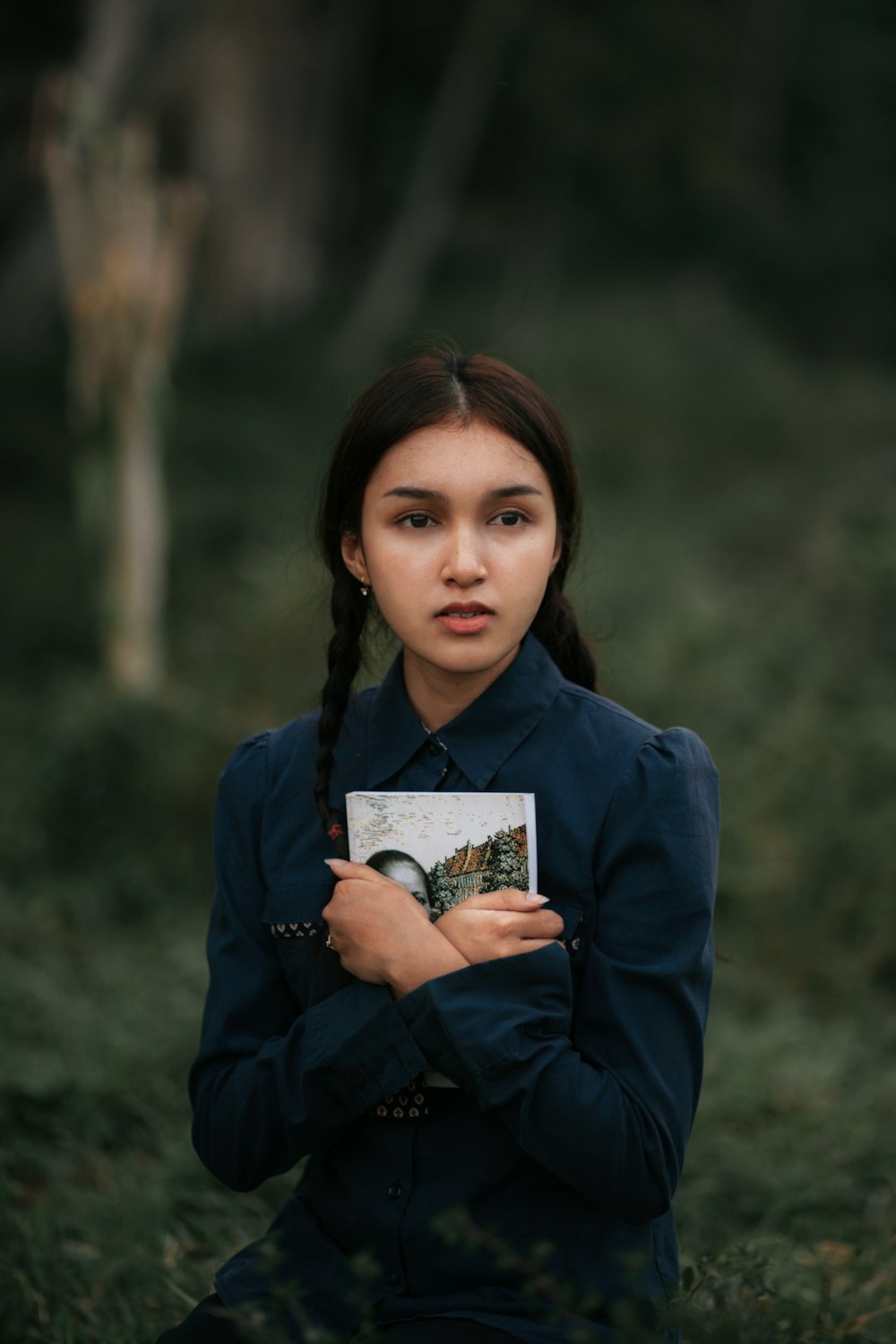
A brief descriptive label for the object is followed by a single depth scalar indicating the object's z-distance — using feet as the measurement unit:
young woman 5.58
